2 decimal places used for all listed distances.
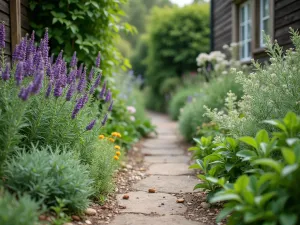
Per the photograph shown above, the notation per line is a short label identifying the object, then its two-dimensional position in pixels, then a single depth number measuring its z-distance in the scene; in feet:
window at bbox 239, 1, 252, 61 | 21.69
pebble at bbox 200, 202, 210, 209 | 8.98
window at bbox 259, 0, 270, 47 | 18.62
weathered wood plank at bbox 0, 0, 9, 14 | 10.71
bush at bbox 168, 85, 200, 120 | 31.22
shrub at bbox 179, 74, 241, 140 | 16.85
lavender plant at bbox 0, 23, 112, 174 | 7.48
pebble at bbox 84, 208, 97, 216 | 8.16
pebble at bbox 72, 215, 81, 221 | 7.62
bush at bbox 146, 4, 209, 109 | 41.91
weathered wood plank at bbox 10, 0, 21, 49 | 11.25
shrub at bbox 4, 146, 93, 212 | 7.02
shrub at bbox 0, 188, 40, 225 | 5.50
